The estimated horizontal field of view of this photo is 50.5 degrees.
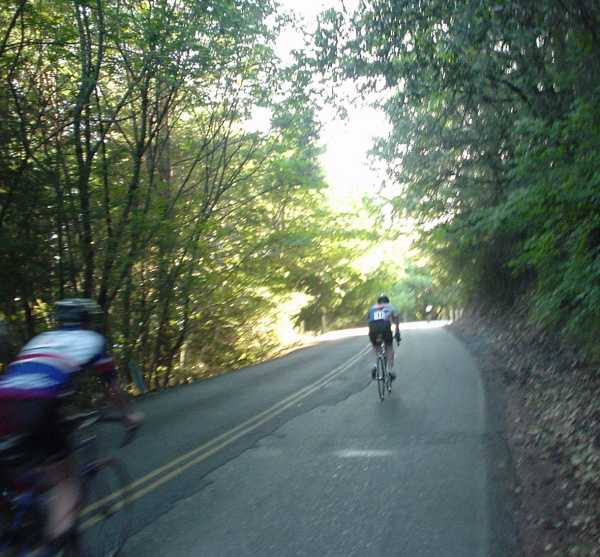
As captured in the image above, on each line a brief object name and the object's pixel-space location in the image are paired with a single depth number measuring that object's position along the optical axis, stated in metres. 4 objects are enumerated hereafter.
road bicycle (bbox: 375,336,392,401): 11.45
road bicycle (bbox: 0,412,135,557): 3.66
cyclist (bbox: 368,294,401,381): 12.23
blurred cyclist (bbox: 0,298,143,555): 3.69
